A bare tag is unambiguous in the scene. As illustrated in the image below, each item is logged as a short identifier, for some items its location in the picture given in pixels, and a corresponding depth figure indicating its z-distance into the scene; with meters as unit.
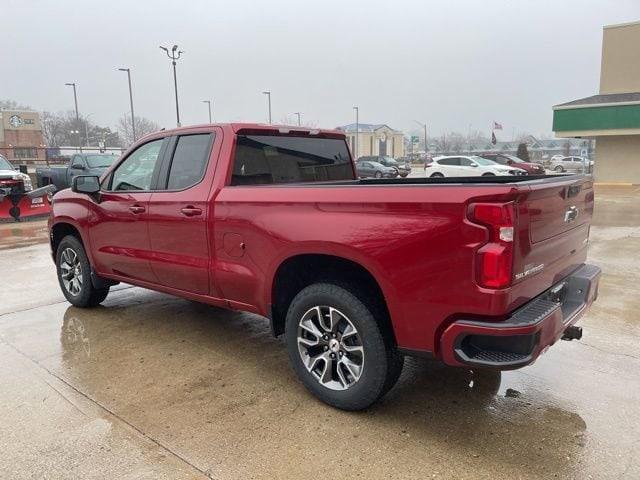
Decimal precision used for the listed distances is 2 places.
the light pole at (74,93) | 57.19
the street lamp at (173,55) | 31.96
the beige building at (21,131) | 71.12
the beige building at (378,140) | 98.60
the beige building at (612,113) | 25.30
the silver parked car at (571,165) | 46.41
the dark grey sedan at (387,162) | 40.43
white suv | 27.45
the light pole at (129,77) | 43.13
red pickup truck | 2.62
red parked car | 30.41
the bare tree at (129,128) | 82.66
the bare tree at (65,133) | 95.62
